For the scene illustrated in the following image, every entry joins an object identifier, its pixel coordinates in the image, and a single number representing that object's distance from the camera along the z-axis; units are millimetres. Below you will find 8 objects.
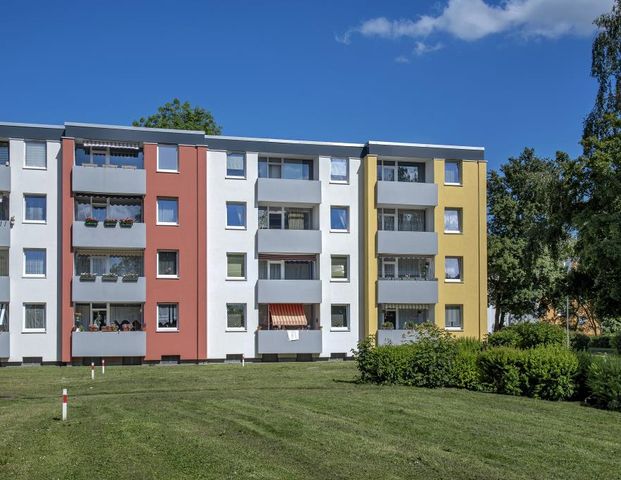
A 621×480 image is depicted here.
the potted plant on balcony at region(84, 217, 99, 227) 39594
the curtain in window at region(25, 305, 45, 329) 39781
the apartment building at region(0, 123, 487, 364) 39750
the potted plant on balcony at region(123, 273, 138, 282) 40219
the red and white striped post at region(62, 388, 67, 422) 15448
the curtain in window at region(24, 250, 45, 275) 40000
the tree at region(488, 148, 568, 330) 52594
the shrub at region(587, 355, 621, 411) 18547
